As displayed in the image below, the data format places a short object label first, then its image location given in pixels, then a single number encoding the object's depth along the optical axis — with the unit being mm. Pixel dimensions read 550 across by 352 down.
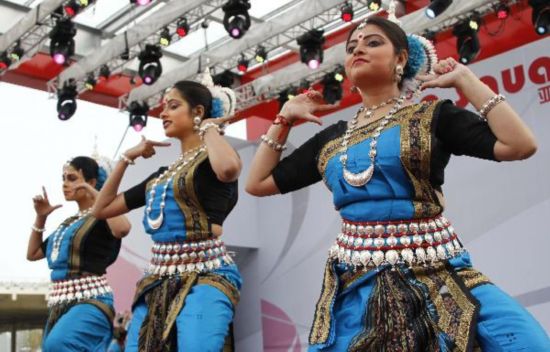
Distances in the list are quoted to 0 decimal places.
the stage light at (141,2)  6750
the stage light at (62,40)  7142
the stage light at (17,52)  7797
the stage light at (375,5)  6379
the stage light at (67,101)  8320
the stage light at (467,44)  6680
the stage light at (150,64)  7672
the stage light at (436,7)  6043
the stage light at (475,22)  6652
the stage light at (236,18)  6801
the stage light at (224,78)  8328
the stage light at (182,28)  7379
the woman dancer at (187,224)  2768
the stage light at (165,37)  7559
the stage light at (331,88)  7953
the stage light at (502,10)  6664
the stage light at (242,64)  8094
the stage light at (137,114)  8883
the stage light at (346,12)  6926
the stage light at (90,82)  8427
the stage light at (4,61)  7898
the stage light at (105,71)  8258
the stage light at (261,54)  7918
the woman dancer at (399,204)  1761
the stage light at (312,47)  7258
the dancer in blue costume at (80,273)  3672
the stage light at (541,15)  6250
